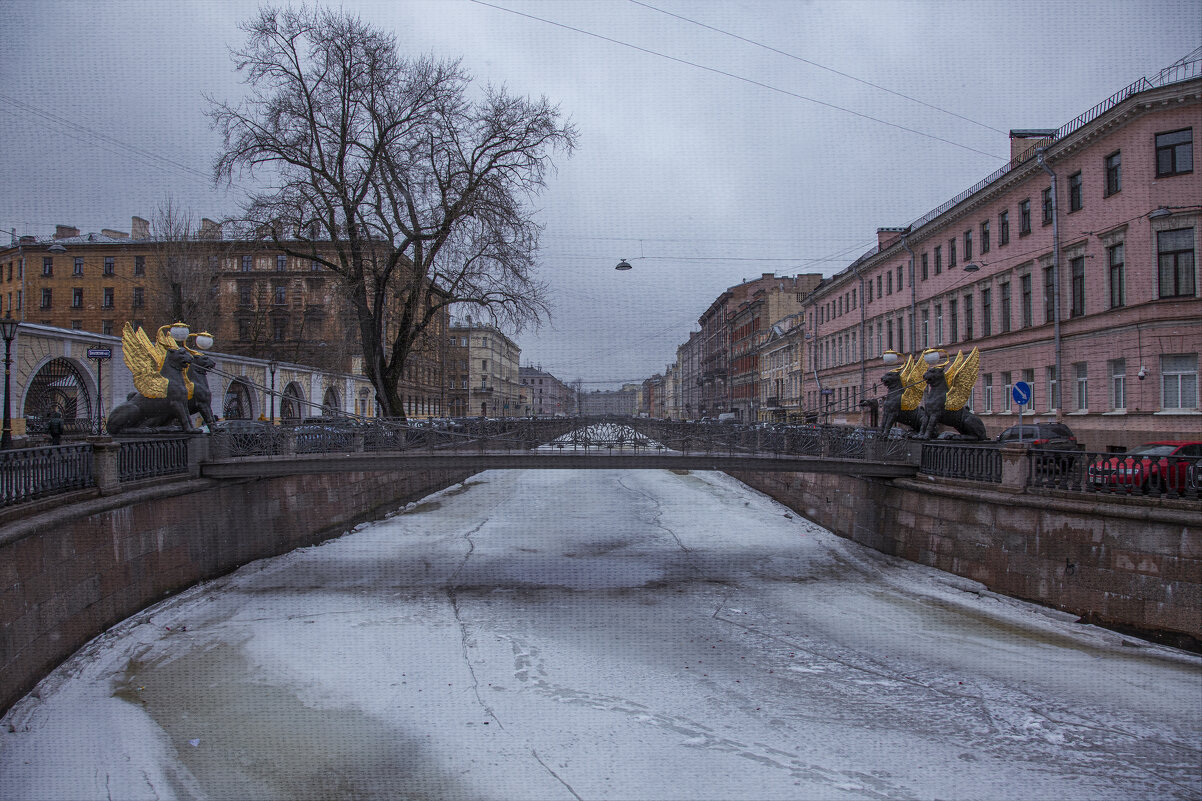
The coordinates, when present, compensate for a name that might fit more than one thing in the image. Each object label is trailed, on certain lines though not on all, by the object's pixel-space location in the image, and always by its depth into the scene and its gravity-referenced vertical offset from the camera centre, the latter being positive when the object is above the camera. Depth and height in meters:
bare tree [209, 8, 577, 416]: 22.11 +7.65
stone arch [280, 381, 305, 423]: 35.34 +0.54
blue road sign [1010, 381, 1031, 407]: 14.62 +0.31
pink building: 18.81 +4.43
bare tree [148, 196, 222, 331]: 35.31 +7.39
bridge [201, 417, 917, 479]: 15.52 -0.89
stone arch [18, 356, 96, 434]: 21.43 +0.72
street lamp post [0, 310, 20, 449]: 14.56 +1.66
